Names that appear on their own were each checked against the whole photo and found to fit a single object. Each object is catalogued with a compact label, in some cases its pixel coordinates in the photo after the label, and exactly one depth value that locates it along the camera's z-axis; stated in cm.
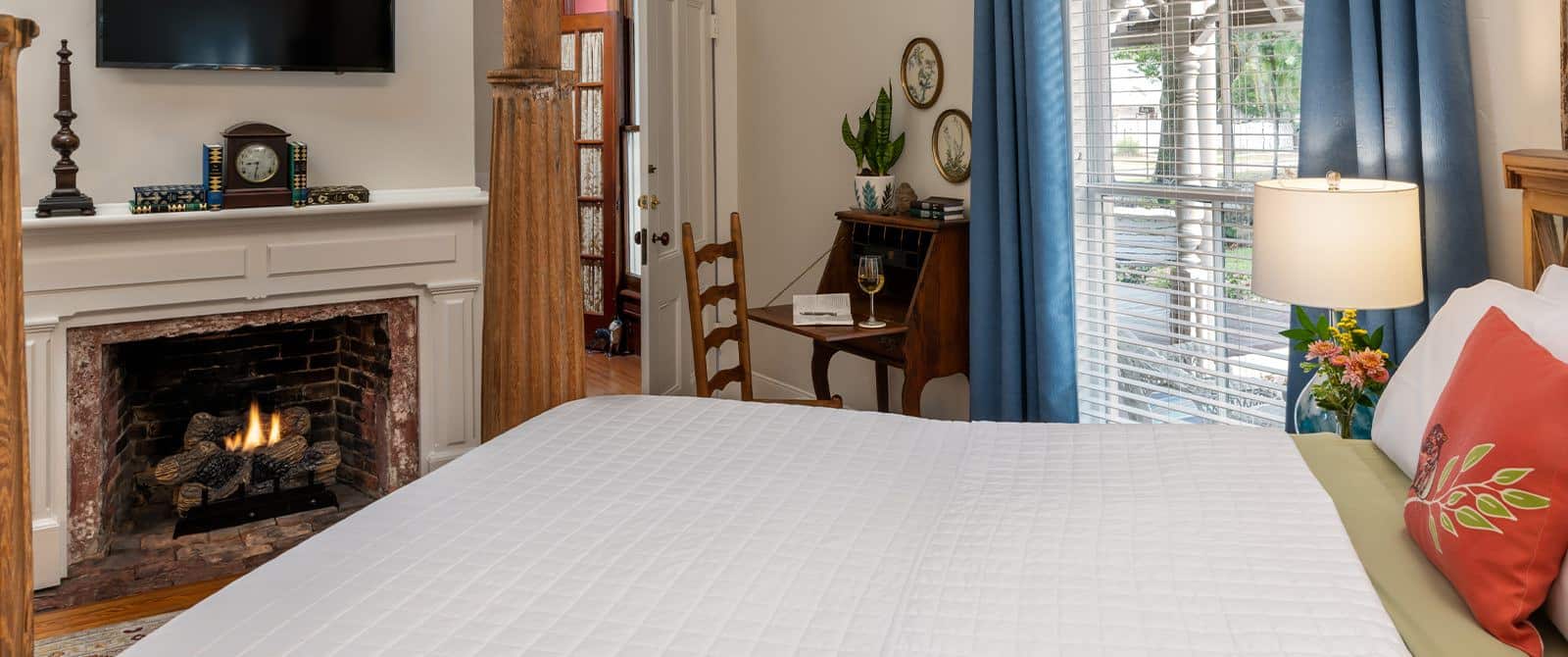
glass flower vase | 234
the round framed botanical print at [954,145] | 391
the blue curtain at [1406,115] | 228
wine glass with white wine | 347
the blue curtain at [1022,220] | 346
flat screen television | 334
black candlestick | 318
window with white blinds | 296
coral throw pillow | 121
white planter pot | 404
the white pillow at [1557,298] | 121
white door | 443
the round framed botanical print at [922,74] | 403
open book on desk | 362
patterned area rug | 279
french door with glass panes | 628
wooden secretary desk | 370
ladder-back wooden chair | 353
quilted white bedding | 118
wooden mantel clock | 347
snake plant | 409
